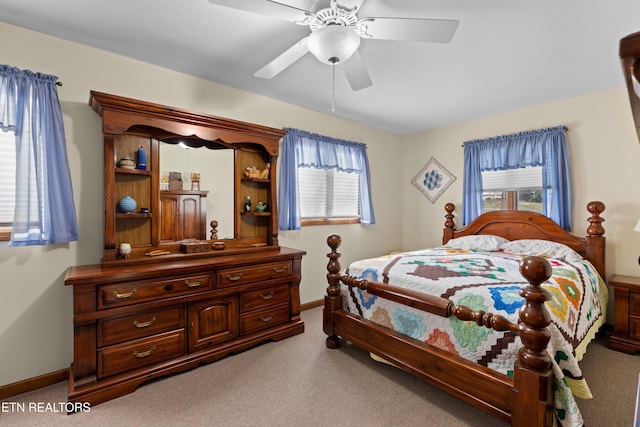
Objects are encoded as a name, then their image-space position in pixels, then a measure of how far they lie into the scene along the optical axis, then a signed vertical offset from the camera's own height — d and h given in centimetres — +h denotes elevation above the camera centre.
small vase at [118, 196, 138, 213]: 243 +11
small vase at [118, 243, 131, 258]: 236 -24
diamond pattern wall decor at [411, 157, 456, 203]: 450 +53
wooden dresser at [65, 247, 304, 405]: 200 -76
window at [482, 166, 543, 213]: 373 +31
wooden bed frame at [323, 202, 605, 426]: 150 -87
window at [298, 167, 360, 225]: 385 +28
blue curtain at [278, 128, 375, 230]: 351 +69
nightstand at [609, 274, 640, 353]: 268 -93
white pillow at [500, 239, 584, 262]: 306 -38
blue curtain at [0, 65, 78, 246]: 206 +44
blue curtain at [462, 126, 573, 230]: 338 +63
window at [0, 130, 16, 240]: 210 +27
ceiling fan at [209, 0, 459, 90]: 159 +106
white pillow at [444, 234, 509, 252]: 357 -34
